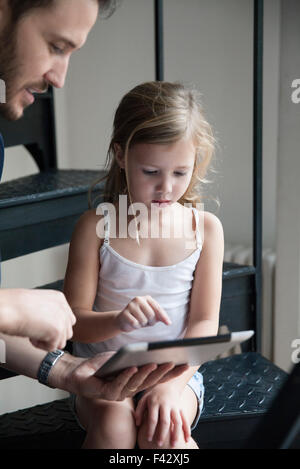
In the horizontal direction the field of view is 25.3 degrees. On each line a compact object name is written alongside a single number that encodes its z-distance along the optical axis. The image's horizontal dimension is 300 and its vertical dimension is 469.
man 1.19
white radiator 2.81
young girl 1.51
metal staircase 1.69
